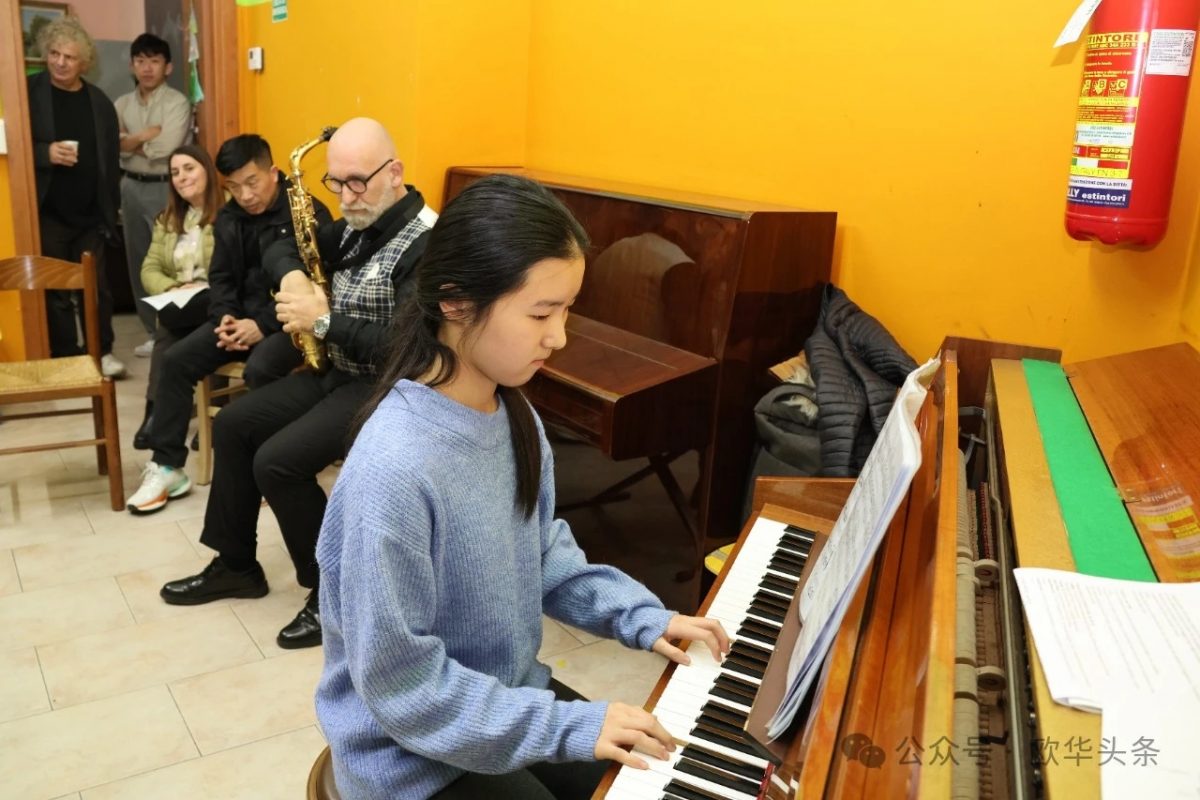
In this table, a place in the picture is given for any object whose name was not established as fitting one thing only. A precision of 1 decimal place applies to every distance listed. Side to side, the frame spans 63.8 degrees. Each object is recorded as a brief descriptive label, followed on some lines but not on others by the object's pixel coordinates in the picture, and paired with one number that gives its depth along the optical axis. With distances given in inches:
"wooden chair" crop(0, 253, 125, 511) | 123.2
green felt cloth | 36.4
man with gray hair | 164.7
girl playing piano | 42.4
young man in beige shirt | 194.7
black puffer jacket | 85.7
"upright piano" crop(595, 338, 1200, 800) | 28.4
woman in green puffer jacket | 140.6
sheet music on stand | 35.2
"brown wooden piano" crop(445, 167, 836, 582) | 92.0
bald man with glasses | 97.5
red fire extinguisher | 66.6
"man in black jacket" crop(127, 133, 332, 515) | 122.6
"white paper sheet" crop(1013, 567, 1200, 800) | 24.7
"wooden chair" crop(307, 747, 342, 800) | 49.0
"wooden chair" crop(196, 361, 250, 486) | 133.0
